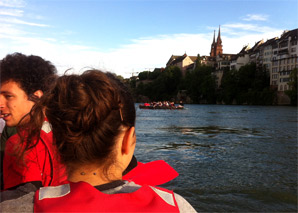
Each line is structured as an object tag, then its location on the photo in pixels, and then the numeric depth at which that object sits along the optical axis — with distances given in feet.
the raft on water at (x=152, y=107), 175.32
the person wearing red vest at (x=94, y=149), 2.97
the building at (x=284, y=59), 212.02
